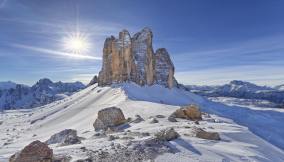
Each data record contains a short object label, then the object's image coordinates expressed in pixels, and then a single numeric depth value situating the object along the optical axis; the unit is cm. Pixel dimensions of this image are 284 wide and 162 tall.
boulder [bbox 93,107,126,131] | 1742
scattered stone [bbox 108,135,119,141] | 1045
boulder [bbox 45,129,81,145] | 1512
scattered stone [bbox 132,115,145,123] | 1804
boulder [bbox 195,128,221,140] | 1069
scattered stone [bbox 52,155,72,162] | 794
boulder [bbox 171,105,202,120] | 1767
